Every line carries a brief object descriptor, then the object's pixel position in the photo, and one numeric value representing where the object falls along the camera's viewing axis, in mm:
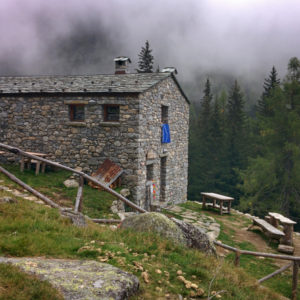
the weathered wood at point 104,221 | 7172
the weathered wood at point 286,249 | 9539
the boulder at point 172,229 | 5586
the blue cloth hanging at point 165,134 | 14453
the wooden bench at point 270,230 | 10309
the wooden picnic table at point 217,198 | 14148
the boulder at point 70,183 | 11714
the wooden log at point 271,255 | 6245
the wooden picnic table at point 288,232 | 10112
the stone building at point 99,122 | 12219
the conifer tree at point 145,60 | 35688
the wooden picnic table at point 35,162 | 12156
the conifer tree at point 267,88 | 33469
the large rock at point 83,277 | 3106
